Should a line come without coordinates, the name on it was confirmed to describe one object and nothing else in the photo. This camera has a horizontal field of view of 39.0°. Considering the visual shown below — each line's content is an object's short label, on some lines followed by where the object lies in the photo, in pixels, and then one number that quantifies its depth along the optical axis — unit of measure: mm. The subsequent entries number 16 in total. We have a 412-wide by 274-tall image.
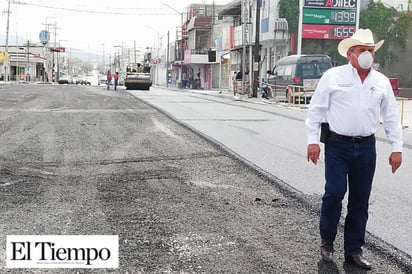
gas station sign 37594
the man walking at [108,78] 47350
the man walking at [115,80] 47469
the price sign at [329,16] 37594
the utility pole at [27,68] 98112
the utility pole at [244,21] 38812
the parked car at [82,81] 103312
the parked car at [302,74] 28344
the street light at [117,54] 146375
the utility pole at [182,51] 75388
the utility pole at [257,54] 37156
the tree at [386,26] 40812
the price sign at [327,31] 37750
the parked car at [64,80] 88938
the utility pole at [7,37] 81000
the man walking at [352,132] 4824
